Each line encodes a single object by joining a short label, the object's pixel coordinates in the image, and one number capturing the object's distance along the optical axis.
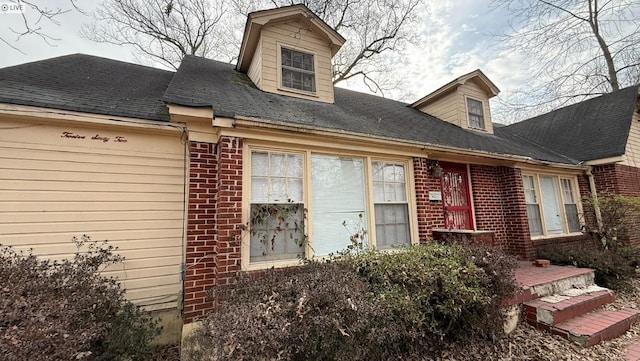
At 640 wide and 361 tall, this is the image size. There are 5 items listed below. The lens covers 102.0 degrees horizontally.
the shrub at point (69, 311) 2.19
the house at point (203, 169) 3.63
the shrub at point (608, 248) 5.61
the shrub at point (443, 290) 3.12
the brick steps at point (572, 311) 3.73
